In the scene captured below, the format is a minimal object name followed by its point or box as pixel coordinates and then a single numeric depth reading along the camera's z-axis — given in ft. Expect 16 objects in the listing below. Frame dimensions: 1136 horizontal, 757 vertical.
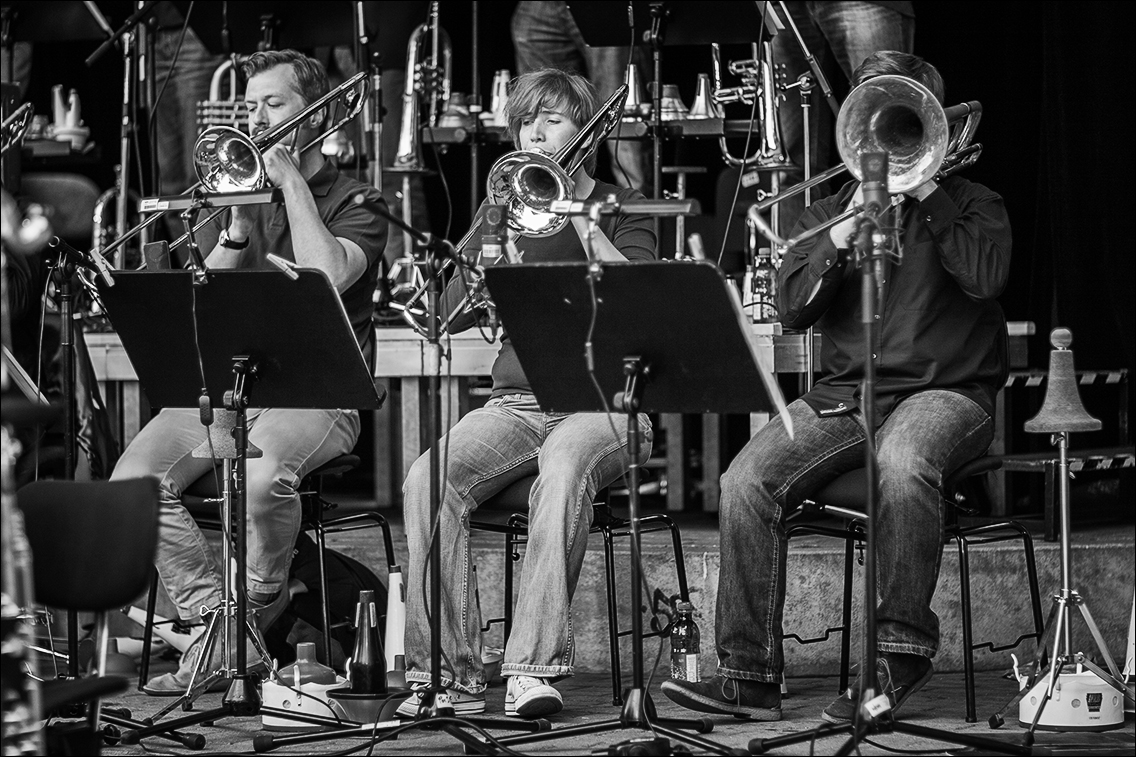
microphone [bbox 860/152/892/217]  21.36
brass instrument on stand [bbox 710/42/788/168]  34.22
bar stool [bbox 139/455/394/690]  28.55
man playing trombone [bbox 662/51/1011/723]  24.50
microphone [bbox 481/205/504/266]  22.39
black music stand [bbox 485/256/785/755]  21.20
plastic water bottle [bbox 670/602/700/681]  25.59
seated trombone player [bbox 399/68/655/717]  25.04
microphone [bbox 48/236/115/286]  24.50
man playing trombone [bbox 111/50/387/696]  27.48
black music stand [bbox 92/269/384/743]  23.72
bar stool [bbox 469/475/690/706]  26.84
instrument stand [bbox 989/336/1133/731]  24.29
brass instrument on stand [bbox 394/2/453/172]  38.58
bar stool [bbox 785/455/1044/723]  25.46
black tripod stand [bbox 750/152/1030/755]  20.84
